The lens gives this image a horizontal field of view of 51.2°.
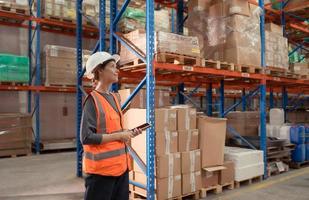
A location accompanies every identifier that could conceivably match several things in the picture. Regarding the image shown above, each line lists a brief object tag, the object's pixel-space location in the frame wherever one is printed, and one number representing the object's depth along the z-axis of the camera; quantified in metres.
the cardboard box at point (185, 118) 5.20
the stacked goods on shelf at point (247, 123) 8.08
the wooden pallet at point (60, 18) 10.47
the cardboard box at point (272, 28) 7.46
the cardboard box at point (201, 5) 6.58
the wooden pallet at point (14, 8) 9.61
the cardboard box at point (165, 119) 4.89
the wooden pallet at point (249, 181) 6.05
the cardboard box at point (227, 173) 5.76
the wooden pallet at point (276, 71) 7.00
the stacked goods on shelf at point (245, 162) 6.03
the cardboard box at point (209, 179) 5.50
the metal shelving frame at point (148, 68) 4.66
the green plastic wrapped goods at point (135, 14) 9.73
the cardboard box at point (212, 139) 5.44
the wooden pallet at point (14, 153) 9.34
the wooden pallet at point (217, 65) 5.66
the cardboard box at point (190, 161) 5.16
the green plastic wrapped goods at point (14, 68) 9.45
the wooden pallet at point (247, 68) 6.21
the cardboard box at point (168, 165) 4.85
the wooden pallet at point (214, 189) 5.45
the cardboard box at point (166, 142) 4.89
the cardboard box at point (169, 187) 4.84
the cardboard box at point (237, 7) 6.12
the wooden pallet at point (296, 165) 7.70
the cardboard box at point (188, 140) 5.18
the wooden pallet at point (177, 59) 4.88
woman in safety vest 2.82
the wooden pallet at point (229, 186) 5.93
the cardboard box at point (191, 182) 5.15
